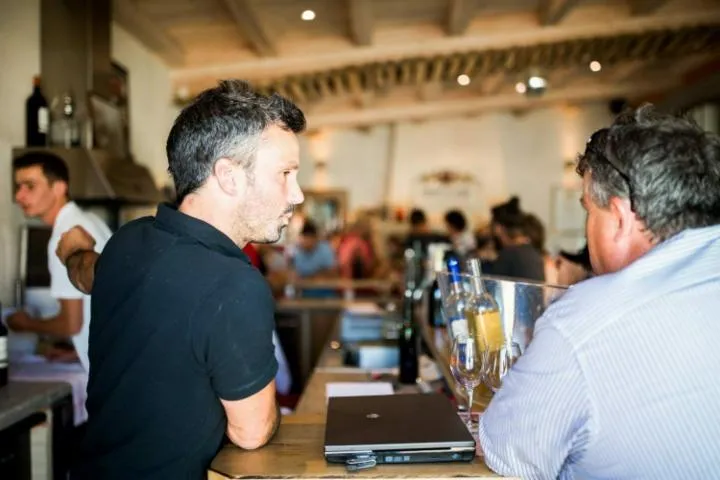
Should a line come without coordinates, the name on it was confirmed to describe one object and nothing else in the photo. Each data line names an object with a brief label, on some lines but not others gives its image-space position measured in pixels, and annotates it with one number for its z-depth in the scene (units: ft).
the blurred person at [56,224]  8.52
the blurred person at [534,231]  14.33
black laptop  4.17
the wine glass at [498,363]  5.06
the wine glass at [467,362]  5.00
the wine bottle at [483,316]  5.57
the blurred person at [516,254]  13.62
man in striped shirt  3.47
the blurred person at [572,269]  7.75
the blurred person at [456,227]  20.56
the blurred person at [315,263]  24.47
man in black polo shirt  3.95
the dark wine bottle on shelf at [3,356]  7.24
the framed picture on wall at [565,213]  34.71
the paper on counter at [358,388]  7.13
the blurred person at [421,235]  18.66
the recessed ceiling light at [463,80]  24.27
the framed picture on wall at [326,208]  35.40
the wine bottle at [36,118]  11.55
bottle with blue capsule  5.85
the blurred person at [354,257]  25.40
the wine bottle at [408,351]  7.68
